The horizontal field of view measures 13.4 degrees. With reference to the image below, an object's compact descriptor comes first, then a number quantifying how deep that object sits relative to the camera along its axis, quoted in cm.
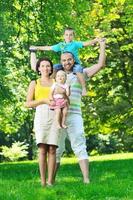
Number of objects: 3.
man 882
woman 834
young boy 922
